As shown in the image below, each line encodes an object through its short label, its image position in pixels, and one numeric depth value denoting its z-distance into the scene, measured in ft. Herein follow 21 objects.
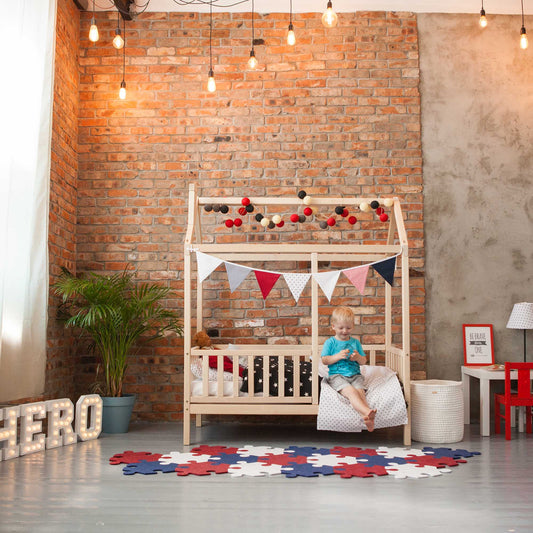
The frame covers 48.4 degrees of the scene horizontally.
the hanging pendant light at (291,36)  12.70
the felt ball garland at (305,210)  13.50
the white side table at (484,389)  13.61
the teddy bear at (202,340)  14.19
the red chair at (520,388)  13.57
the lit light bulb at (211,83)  14.30
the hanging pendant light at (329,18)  10.13
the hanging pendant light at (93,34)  11.28
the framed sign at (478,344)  15.43
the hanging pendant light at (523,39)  14.57
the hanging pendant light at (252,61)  13.70
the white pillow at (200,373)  13.47
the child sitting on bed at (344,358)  12.47
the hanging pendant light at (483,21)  14.40
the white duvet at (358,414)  12.26
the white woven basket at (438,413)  12.64
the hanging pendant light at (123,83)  14.94
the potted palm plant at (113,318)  13.62
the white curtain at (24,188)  11.23
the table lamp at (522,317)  14.84
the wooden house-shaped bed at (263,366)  12.69
